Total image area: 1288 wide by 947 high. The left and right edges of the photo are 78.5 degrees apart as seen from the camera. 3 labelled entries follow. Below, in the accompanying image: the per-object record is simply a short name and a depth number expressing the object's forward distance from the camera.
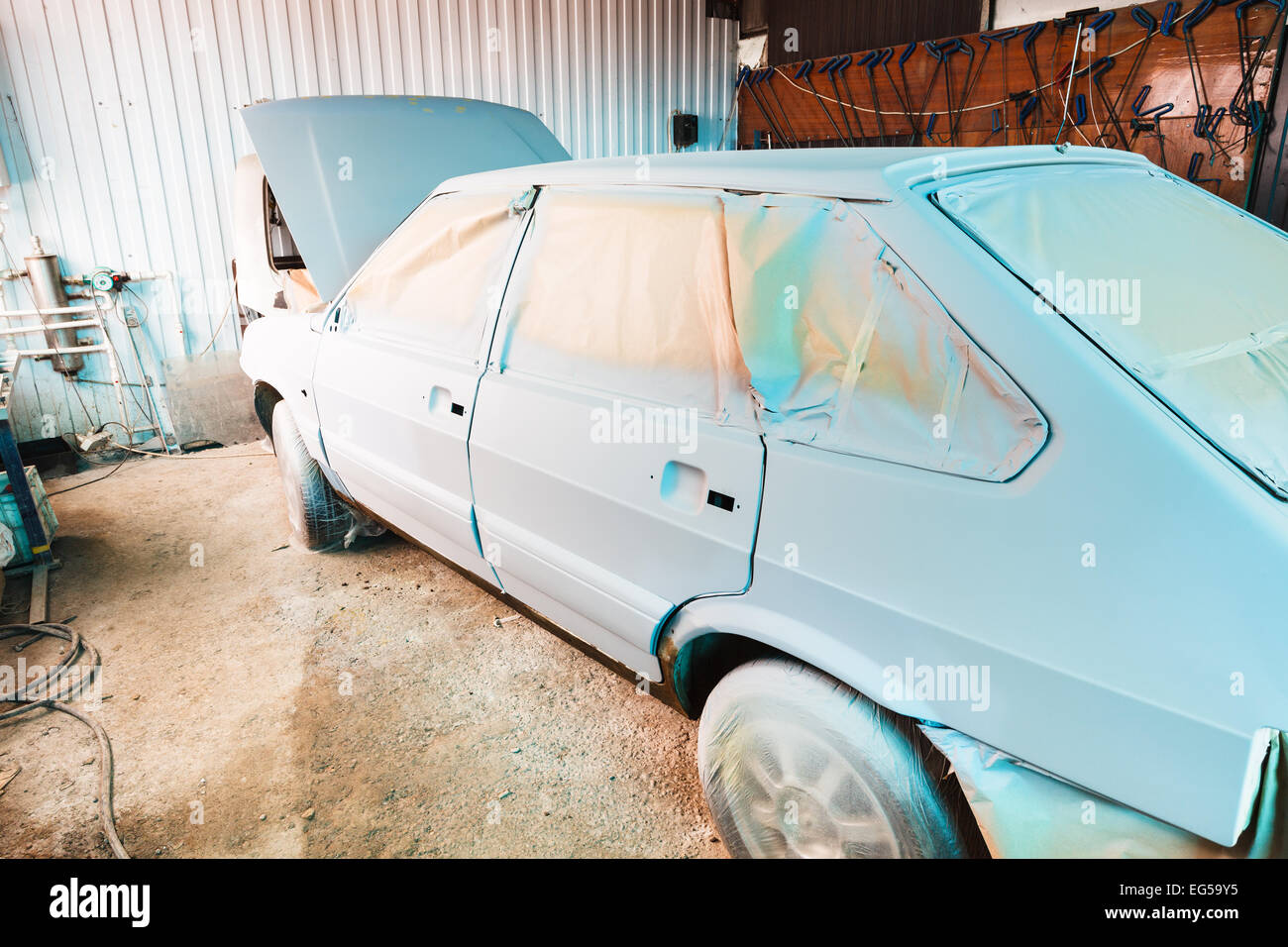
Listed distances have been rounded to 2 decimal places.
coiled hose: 2.54
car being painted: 1.17
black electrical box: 7.34
